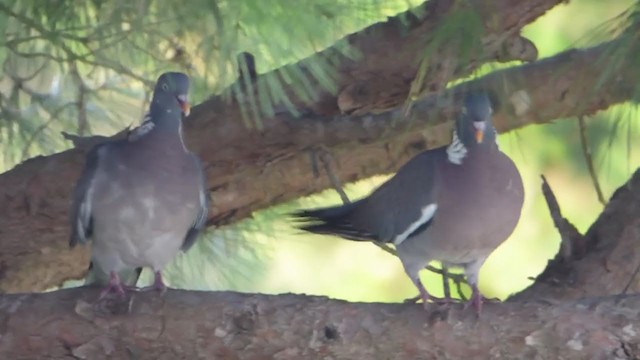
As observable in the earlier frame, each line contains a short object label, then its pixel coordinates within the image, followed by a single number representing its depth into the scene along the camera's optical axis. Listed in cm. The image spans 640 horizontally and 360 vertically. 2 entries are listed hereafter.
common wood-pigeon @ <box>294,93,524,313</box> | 1258
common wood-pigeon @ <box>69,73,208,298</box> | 1264
